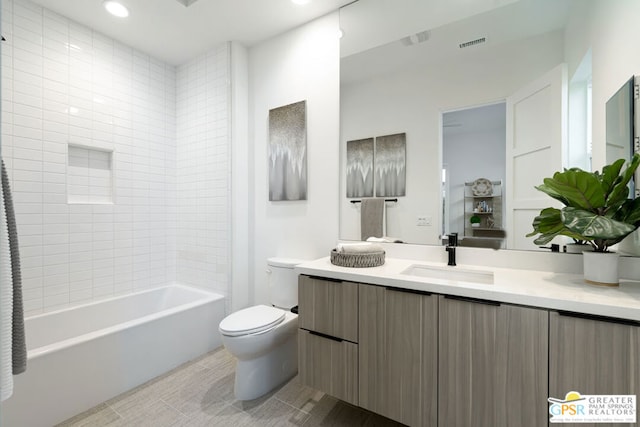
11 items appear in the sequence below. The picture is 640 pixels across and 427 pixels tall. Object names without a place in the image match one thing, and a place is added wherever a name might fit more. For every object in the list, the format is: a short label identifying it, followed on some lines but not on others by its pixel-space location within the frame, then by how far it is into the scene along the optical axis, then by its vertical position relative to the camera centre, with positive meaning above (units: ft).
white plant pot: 3.97 -0.78
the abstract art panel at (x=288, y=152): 7.52 +1.57
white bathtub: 5.13 -3.03
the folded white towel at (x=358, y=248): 5.38 -0.70
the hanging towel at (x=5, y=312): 2.58 -0.93
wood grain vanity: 3.34 -1.91
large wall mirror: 4.72 +2.13
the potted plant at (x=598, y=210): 3.70 +0.03
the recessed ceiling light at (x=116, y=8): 6.81 +4.83
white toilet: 5.70 -2.79
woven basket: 5.31 -0.89
